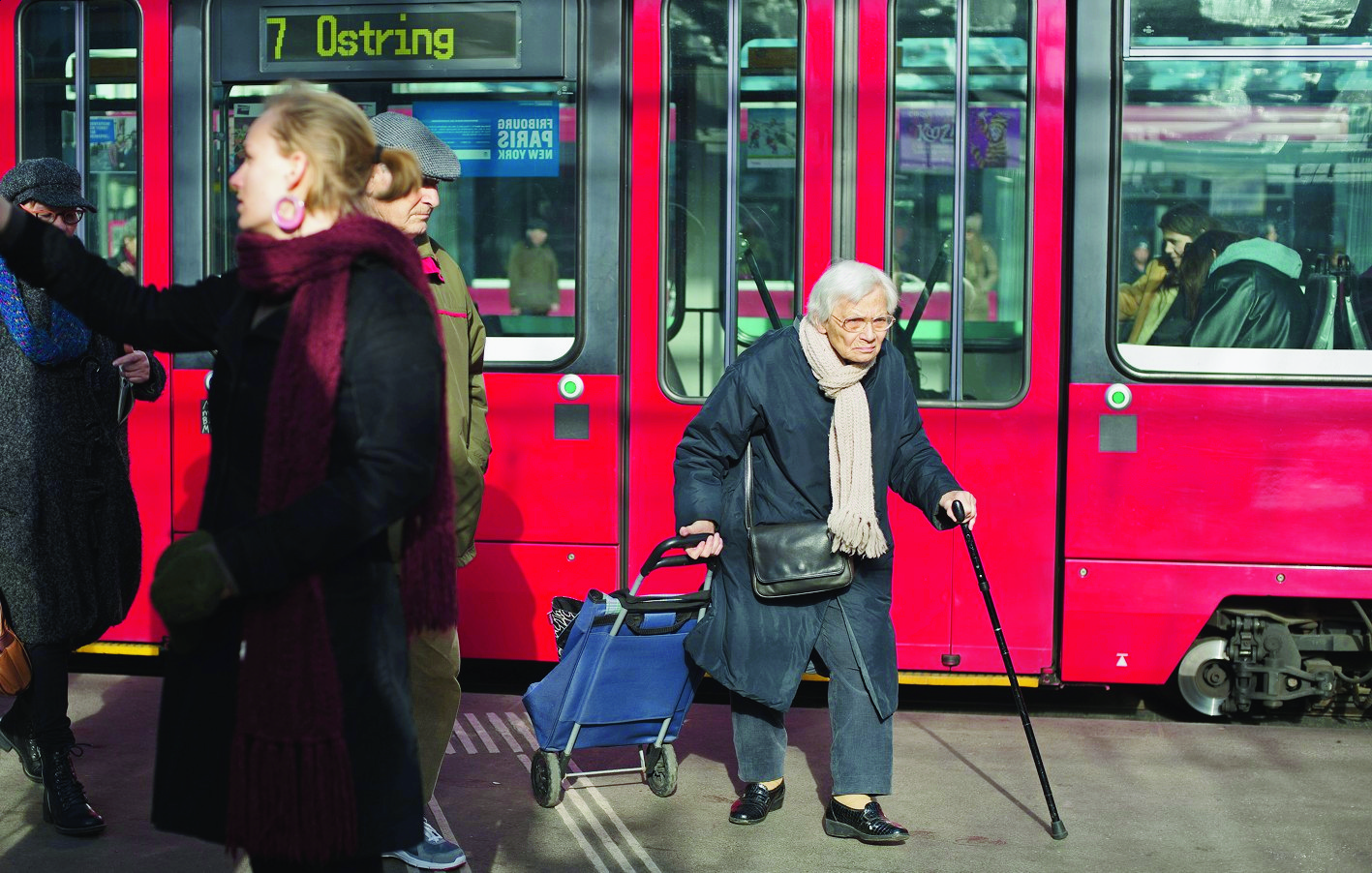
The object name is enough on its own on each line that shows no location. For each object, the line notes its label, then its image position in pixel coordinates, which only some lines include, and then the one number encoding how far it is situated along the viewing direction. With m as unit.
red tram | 5.44
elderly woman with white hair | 4.39
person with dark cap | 4.30
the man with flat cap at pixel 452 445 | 4.05
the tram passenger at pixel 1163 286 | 5.50
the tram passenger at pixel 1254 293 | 5.50
